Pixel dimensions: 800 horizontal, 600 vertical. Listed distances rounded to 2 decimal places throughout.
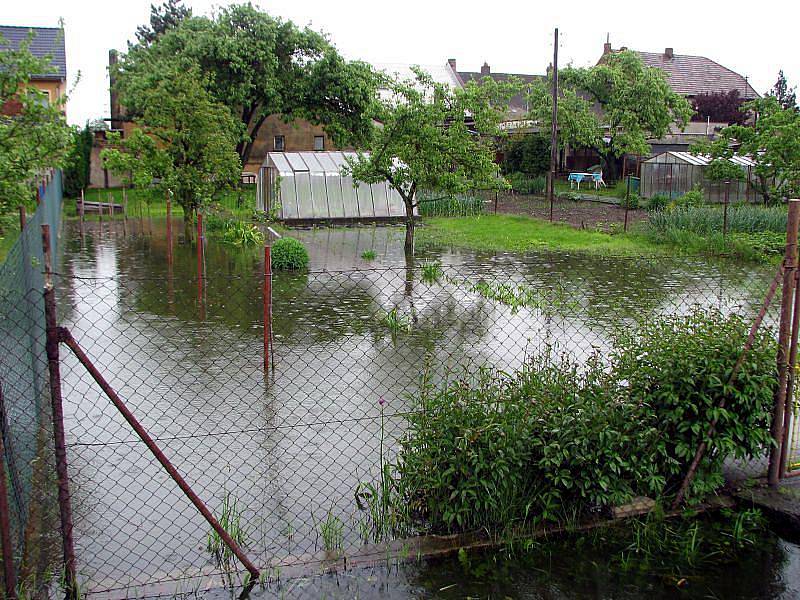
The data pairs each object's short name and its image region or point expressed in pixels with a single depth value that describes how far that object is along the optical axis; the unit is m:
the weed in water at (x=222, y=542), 4.50
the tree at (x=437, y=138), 18.33
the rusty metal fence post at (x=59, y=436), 3.85
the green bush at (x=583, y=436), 4.64
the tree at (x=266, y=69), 31.88
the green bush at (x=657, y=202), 29.81
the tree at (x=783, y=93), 47.70
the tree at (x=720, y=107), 48.66
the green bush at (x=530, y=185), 38.59
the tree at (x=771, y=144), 20.89
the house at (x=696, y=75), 54.53
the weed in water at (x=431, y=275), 13.44
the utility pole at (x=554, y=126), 29.48
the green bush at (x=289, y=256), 16.20
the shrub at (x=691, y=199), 26.39
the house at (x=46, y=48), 34.00
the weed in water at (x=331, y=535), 4.59
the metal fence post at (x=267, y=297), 8.08
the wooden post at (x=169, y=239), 16.97
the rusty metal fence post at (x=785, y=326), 4.91
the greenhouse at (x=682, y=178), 31.12
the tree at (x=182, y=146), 20.38
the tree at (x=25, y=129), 9.07
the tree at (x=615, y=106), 37.41
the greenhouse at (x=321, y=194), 27.41
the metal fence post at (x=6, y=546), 3.57
